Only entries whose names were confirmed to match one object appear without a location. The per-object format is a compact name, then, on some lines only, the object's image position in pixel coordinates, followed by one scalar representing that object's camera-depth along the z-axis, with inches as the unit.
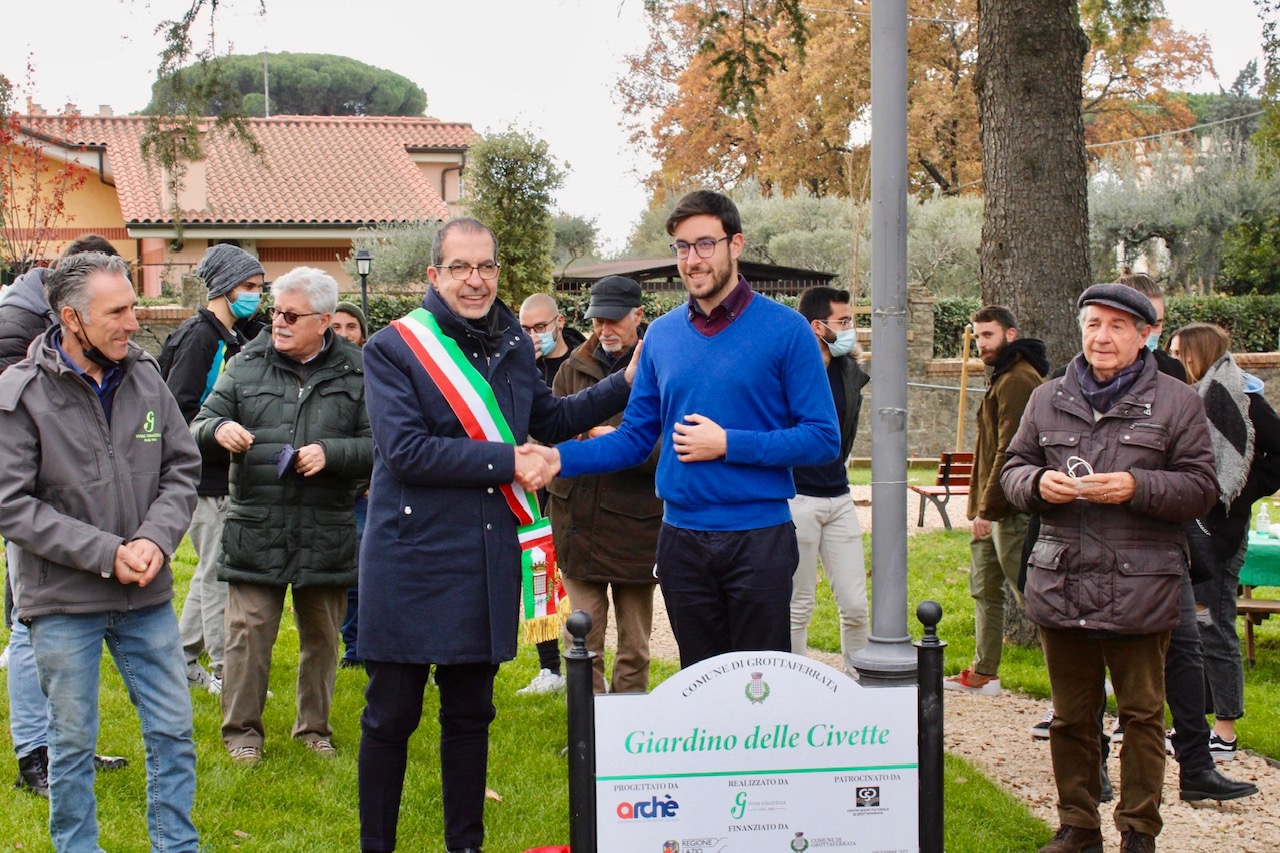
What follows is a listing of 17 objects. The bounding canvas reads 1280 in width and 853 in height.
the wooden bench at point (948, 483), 534.6
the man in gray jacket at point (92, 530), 154.6
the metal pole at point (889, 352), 201.2
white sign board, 136.3
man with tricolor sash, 161.0
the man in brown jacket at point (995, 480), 250.2
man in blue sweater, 163.6
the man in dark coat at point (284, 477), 213.3
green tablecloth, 300.0
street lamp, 759.1
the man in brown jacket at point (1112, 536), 171.0
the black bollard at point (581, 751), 135.0
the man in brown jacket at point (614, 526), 228.1
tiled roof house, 1259.2
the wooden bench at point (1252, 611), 297.4
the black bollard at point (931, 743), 139.7
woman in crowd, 223.9
